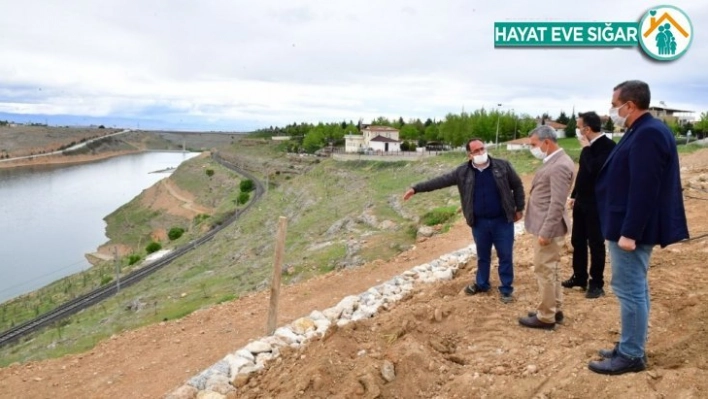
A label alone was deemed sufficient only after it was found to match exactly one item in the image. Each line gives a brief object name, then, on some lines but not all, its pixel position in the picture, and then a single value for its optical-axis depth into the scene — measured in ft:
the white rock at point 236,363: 18.12
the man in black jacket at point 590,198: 18.44
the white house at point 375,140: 251.80
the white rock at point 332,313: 22.80
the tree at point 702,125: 177.68
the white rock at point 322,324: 21.16
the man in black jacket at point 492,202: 19.38
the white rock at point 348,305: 23.27
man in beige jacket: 16.25
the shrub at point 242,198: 181.37
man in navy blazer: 11.55
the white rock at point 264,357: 18.61
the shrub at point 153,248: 135.23
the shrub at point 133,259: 122.49
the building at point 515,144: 166.20
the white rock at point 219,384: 17.24
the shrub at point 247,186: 213.66
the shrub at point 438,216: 49.49
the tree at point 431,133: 259.10
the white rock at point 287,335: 20.34
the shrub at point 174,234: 153.17
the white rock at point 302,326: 21.27
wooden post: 20.84
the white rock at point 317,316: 22.67
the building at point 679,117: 218.42
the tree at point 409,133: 284.00
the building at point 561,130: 205.38
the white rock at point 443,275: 26.96
